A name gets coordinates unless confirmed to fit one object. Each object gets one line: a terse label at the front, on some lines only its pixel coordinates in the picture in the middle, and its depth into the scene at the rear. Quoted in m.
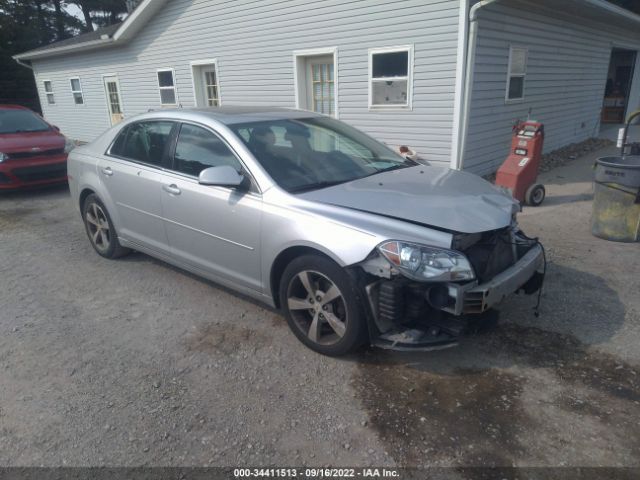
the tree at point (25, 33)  24.33
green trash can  5.16
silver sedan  2.83
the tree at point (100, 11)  35.59
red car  8.19
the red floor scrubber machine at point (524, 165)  6.70
